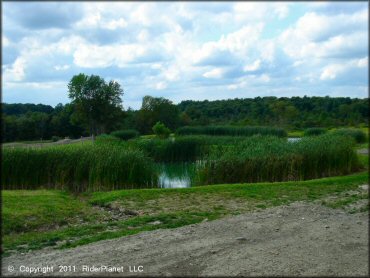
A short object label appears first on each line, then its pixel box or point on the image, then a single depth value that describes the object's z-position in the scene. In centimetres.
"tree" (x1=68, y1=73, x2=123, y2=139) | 3775
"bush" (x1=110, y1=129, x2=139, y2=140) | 3830
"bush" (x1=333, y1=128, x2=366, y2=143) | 2655
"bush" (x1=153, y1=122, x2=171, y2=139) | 3581
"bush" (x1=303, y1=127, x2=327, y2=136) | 3661
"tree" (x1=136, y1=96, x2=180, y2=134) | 4916
